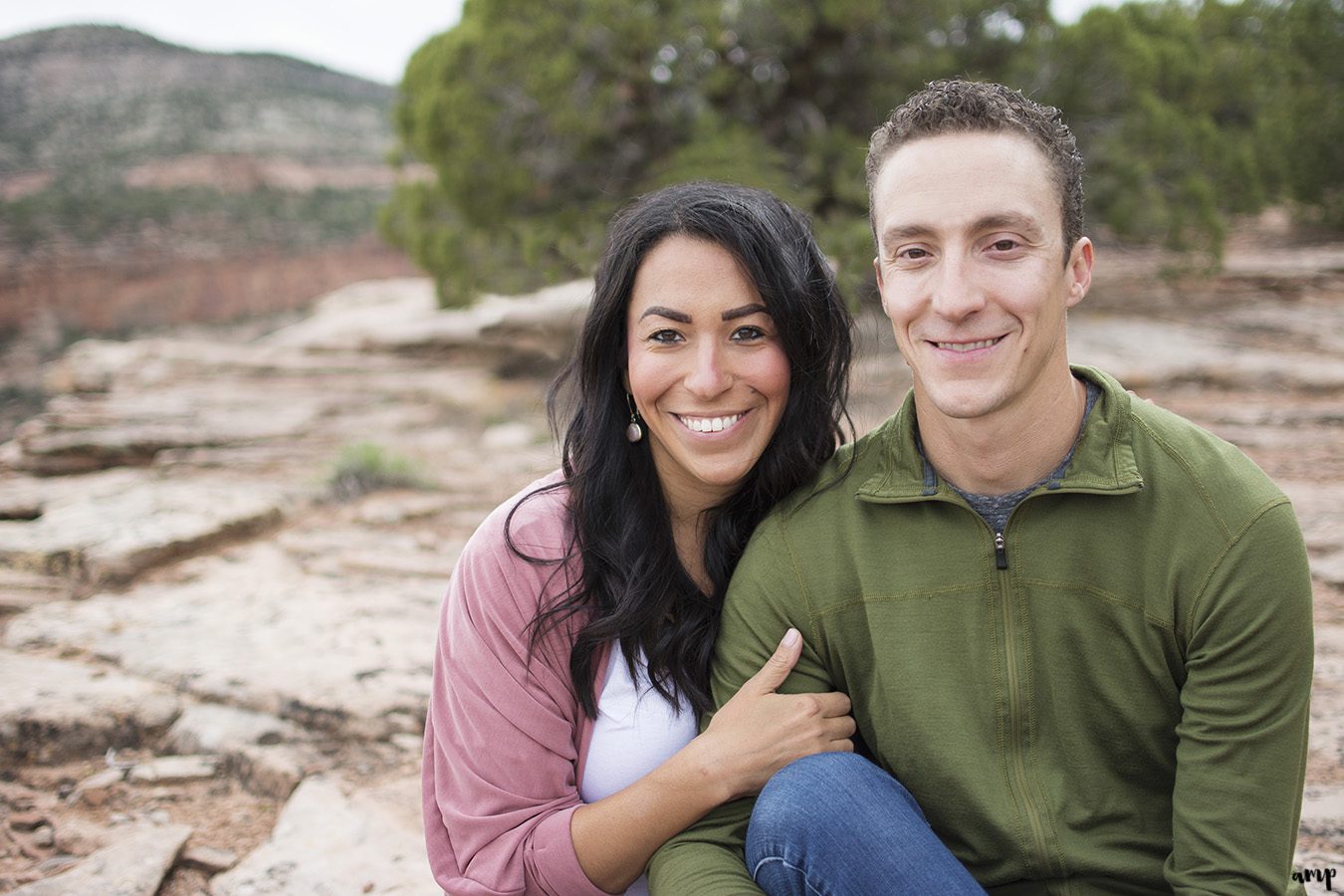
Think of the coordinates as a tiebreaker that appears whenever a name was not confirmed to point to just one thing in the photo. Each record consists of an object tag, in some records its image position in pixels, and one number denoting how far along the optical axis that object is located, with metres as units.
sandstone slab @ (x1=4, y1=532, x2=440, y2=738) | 3.62
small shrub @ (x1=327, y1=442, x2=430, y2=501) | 6.41
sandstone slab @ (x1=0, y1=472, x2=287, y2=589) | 5.00
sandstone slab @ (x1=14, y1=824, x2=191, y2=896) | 2.68
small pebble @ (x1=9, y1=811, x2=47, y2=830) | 2.99
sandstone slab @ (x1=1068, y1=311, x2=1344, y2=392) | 6.99
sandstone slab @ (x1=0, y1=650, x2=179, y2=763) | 3.39
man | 1.60
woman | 1.88
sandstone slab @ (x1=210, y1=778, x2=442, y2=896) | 2.73
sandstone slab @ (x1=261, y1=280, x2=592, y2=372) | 9.37
